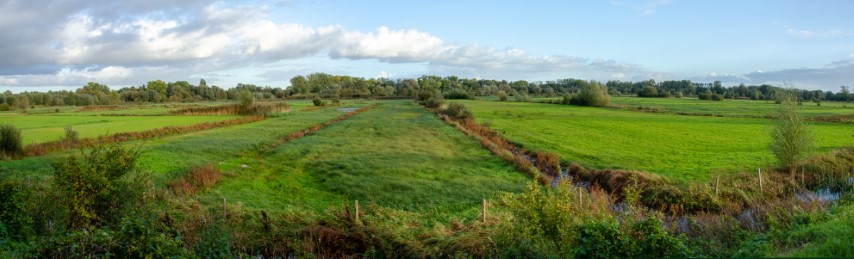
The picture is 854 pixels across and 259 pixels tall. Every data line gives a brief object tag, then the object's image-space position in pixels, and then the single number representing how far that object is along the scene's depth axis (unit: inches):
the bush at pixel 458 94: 6087.6
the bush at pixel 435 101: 4236.2
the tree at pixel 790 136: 1059.9
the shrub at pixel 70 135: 1622.8
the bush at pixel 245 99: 3533.5
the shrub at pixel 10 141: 1362.3
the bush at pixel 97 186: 573.9
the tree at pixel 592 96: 4252.0
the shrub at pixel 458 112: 3009.4
